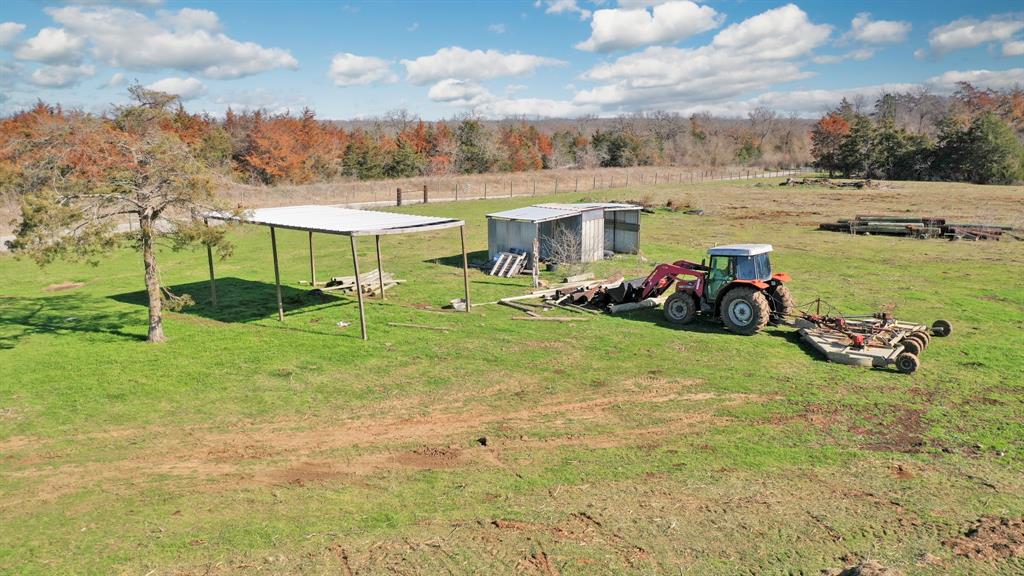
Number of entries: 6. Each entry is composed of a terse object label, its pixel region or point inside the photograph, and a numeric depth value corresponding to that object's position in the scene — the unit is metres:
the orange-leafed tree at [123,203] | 13.46
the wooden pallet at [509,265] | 24.19
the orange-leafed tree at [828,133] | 90.18
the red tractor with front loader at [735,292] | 15.90
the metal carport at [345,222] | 16.39
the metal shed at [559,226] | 24.81
